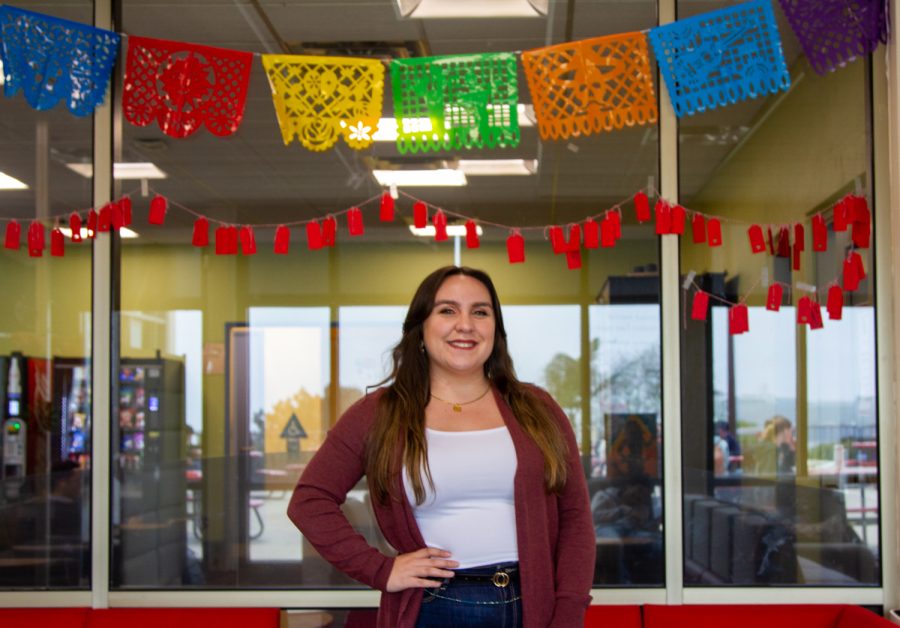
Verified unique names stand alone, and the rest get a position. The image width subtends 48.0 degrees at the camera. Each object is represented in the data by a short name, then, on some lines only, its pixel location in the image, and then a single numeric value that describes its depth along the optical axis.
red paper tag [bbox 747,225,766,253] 3.27
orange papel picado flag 3.14
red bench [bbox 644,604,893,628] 3.03
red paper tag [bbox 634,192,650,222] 3.33
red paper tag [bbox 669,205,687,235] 3.26
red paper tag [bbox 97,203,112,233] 3.34
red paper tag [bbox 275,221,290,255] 3.68
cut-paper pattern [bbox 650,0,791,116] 3.04
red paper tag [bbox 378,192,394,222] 3.53
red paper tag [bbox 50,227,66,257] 3.40
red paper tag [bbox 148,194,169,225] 3.39
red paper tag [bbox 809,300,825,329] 3.28
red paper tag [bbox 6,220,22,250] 3.56
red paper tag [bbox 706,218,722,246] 3.24
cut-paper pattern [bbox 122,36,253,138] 3.21
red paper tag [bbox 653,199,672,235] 3.27
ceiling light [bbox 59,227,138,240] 3.42
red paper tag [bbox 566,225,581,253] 3.44
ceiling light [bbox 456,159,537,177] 3.68
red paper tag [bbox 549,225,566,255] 3.60
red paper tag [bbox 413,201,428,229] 3.65
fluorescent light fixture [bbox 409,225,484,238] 3.69
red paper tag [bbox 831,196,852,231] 3.17
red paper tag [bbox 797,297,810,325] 3.38
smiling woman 2.13
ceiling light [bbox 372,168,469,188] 3.64
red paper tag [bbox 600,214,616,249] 3.43
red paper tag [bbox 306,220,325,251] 3.48
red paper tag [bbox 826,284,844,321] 3.26
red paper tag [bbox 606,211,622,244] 3.44
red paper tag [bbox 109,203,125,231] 3.34
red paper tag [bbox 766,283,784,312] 3.45
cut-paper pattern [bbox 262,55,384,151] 3.19
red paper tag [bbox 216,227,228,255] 3.51
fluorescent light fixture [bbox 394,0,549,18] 3.45
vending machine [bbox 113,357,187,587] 3.44
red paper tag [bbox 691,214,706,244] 3.28
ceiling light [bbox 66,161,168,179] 3.45
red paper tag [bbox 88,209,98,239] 3.35
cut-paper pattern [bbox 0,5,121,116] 3.05
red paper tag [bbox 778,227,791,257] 3.31
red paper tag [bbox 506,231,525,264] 3.58
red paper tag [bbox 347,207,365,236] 3.67
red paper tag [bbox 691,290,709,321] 3.31
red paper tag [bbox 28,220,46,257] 3.51
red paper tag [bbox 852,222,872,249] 3.17
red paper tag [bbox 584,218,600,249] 3.51
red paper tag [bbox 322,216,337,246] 3.46
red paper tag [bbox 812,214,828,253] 3.20
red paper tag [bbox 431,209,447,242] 3.63
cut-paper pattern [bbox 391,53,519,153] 3.20
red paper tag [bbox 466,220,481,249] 3.65
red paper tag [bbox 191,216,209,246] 3.56
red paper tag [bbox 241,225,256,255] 3.43
